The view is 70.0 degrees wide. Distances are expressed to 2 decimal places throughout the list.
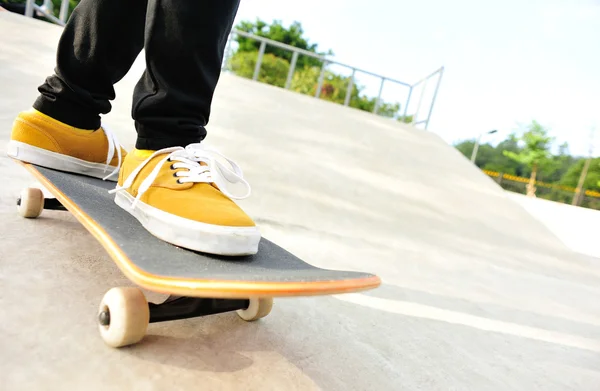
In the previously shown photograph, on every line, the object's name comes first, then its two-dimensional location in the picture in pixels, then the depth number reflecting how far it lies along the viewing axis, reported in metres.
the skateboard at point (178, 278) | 0.60
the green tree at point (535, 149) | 29.75
